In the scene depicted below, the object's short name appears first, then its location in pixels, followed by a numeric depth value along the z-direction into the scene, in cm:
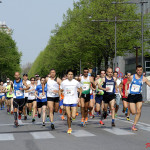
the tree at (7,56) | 6988
